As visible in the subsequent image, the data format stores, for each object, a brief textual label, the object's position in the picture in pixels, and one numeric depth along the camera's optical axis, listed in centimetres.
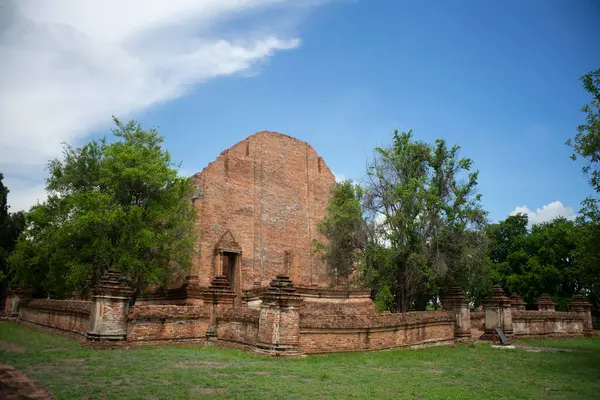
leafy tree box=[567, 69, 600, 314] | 1214
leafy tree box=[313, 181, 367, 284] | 2016
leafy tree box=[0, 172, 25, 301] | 3224
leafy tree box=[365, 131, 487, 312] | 1873
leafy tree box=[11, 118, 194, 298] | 1900
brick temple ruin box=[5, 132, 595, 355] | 1274
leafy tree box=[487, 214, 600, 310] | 3425
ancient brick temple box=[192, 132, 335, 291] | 2541
